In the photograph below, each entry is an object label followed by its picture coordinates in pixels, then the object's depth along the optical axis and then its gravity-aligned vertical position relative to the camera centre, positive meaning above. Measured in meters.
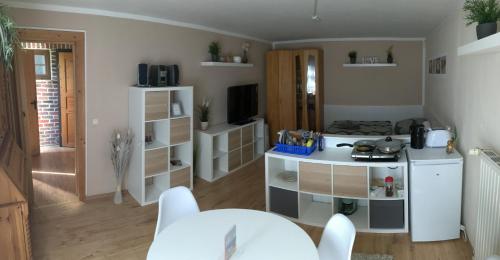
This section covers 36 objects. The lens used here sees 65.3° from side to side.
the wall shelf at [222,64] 5.82 +0.62
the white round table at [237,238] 2.03 -0.77
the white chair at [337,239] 2.16 -0.79
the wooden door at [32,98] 6.76 +0.12
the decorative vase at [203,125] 5.80 -0.33
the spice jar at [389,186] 3.64 -0.78
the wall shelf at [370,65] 7.43 +0.73
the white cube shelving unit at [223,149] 5.64 -0.71
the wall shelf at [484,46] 2.09 +0.34
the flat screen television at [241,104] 6.26 -0.01
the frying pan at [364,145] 3.68 -0.42
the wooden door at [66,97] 7.46 +0.14
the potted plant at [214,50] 5.88 +0.81
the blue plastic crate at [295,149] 3.88 -0.46
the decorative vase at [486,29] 2.54 +0.48
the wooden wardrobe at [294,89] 7.50 +0.27
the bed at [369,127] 6.41 -0.43
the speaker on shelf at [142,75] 4.64 +0.35
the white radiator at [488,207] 2.38 -0.68
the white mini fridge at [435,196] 3.38 -0.82
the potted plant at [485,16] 2.55 +0.57
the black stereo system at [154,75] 4.66 +0.35
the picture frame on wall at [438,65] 5.05 +0.53
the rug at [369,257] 3.23 -1.29
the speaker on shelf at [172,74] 4.84 +0.37
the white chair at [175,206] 2.73 -0.74
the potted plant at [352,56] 7.60 +0.91
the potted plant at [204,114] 5.81 -0.16
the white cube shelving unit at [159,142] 4.60 -0.48
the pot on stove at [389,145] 3.59 -0.40
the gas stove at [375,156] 3.55 -0.49
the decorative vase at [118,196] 4.65 -1.10
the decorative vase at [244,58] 6.93 +0.81
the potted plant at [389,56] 7.53 +0.88
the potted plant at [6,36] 2.57 +0.48
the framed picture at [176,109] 5.00 -0.07
